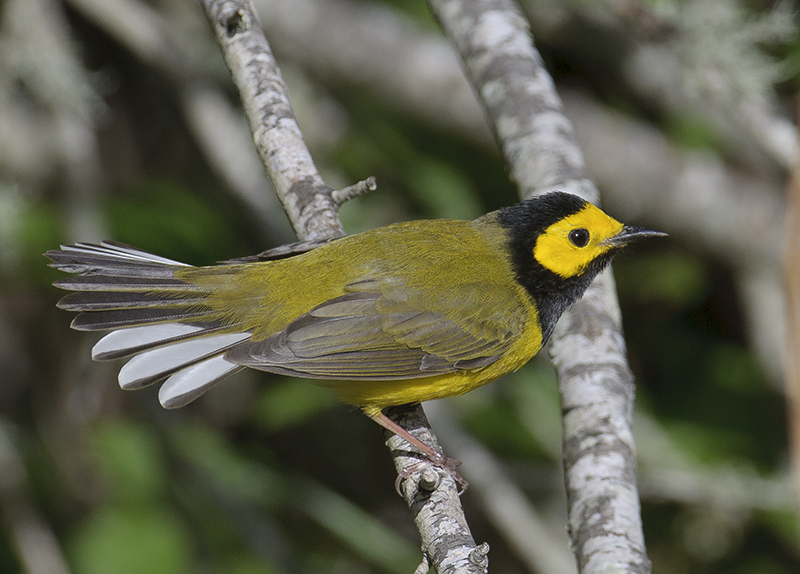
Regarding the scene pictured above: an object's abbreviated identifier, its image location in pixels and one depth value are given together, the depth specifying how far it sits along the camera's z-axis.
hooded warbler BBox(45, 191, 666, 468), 5.92
